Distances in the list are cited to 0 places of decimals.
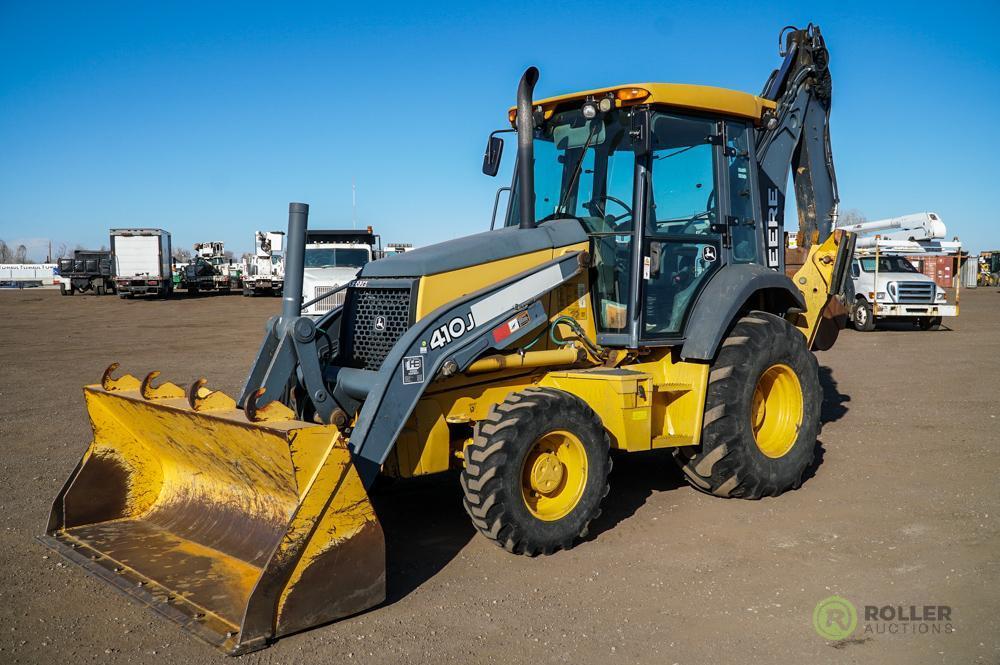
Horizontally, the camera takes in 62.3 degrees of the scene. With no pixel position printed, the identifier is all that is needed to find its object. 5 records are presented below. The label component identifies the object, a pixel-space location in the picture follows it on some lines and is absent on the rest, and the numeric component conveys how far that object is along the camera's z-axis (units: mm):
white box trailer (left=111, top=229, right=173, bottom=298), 36906
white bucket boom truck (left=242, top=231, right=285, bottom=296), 35562
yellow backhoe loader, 4355
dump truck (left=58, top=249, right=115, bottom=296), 44062
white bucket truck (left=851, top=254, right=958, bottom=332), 22062
